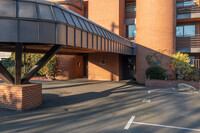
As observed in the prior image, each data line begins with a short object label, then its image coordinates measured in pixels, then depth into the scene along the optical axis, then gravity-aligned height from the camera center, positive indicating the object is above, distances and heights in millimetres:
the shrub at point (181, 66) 16641 -231
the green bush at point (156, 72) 17656 -951
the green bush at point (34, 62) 24059 -34
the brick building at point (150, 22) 18938 +5808
